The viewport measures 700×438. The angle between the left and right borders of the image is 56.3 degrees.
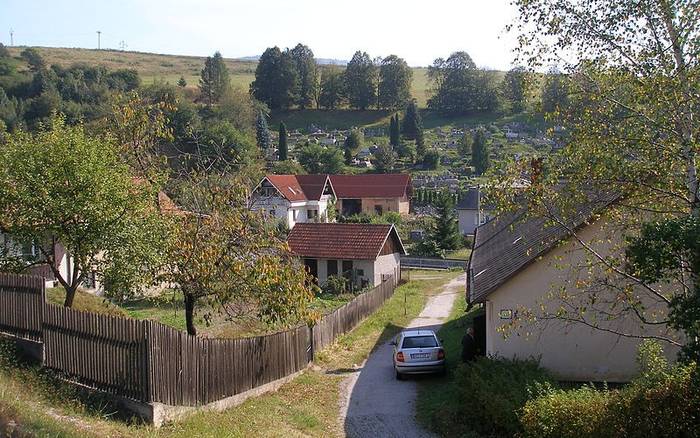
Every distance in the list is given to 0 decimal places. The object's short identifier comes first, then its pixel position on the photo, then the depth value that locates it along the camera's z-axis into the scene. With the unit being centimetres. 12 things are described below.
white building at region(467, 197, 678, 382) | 1502
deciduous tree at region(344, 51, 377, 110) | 13738
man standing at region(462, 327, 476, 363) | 1784
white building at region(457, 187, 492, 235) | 6412
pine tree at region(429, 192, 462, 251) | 5481
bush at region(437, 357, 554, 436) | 1192
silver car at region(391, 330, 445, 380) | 1792
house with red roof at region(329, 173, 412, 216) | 7625
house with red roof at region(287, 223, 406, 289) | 3738
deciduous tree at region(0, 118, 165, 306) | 1540
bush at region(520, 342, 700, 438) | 892
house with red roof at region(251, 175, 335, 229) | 6209
